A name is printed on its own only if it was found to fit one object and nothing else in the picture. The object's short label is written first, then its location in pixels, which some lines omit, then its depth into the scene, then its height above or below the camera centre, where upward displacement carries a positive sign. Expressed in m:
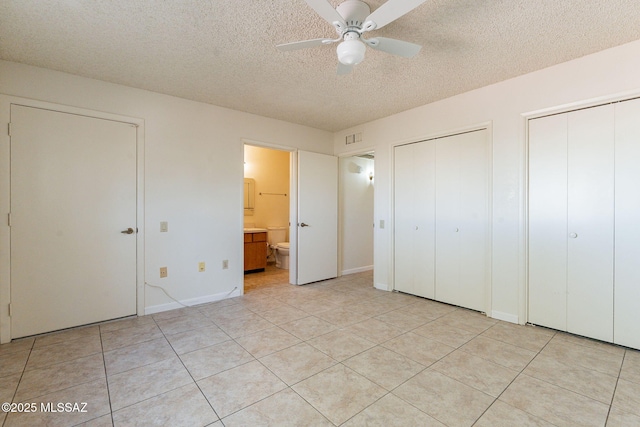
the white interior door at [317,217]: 4.27 -0.08
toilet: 5.51 -0.63
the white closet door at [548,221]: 2.60 -0.08
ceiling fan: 1.58 +1.13
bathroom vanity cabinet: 5.03 -0.69
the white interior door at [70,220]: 2.52 -0.08
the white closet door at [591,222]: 2.38 -0.07
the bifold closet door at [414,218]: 3.61 -0.07
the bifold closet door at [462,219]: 3.13 -0.07
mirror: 5.70 +0.33
